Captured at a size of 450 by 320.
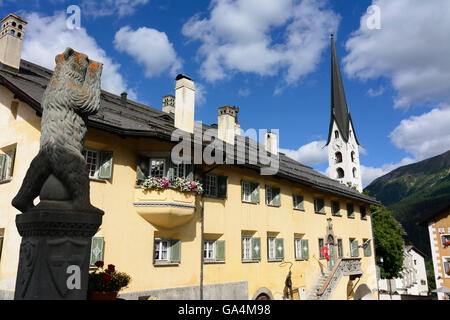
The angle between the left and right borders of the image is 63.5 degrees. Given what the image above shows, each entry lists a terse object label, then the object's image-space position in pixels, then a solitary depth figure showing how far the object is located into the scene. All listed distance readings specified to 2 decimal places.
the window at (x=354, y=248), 27.10
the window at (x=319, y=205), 24.17
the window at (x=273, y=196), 19.97
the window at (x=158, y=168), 13.70
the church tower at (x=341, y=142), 51.75
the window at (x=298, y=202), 22.16
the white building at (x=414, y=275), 58.72
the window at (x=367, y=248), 28.10
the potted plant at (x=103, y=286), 6.94
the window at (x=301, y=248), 21.34
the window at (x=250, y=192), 18.31
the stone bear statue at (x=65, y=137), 5.45
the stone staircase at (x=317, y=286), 20.73
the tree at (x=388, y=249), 33.78
